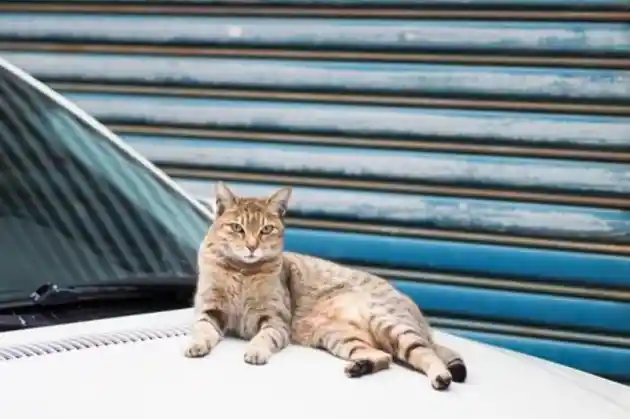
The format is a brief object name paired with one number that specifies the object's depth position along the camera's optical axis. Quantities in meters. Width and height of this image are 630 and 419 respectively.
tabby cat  4.28
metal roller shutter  8.04
